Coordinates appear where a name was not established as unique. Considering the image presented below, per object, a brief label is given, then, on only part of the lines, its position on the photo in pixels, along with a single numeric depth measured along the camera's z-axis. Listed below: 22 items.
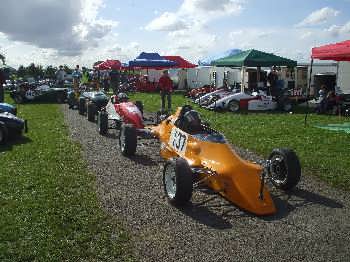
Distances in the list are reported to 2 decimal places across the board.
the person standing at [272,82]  20.88
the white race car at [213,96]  20.73
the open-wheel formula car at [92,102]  16.22
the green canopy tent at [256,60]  19.75
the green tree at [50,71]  43.91
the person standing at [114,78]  27.98
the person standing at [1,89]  19.56
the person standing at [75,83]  22.31
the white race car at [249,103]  19.42
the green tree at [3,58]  31.38
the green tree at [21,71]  46.59
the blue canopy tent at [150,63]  27.16
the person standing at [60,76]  31.65
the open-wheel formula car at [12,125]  11.68
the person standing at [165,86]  19.06
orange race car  6.06
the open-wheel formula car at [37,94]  23.67
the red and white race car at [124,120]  9.55
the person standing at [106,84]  33.83
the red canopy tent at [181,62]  33.31
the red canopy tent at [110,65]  35.10
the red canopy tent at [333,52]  13.00
